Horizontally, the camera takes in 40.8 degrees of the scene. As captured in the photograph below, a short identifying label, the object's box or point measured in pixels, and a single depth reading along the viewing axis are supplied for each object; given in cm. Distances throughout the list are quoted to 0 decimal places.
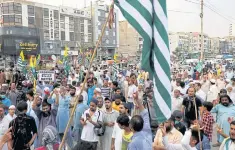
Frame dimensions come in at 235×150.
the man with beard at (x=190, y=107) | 649
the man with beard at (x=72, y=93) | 816
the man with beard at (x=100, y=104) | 638
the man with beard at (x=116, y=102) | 656
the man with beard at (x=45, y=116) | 598
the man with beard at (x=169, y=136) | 424
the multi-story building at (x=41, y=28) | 5038
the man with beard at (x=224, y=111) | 610
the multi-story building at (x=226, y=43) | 13600
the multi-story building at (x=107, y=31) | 7406
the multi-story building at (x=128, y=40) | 9181
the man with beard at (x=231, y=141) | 393
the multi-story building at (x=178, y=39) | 11080
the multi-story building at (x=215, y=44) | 13932
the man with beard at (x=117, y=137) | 479
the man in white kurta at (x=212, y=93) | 987
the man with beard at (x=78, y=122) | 652
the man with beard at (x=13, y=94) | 920
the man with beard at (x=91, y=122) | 588
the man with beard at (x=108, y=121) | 600
